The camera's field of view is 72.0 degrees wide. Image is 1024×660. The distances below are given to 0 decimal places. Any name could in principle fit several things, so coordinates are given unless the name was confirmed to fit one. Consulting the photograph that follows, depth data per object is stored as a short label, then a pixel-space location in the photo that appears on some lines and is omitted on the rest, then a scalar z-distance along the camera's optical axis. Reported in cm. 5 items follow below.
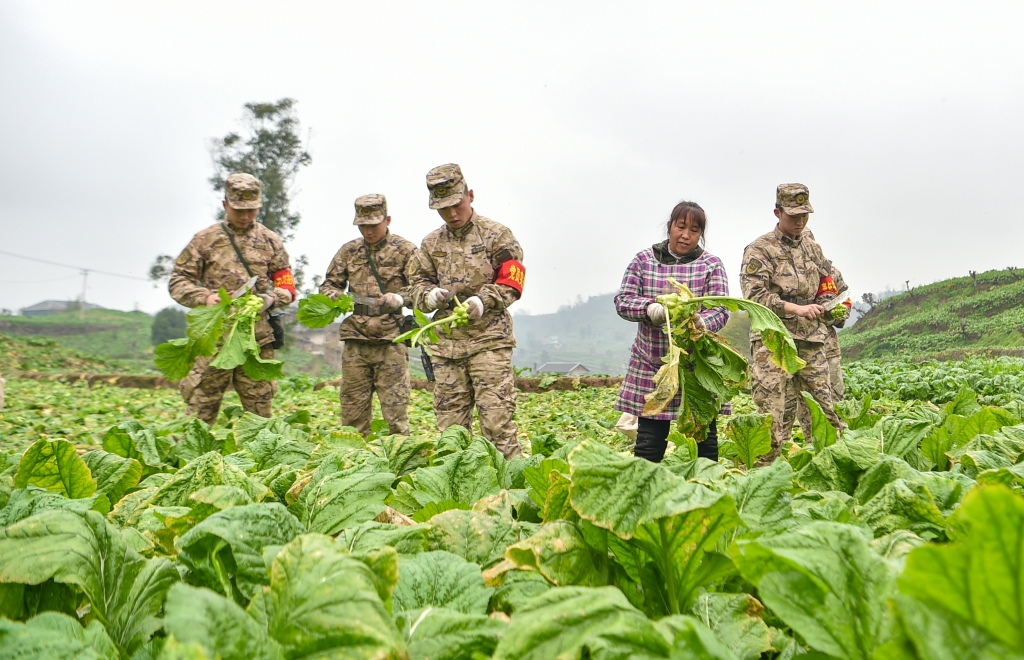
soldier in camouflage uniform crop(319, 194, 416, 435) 613
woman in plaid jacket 414
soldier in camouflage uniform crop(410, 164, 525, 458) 505
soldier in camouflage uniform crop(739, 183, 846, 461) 575
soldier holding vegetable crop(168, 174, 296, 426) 543
